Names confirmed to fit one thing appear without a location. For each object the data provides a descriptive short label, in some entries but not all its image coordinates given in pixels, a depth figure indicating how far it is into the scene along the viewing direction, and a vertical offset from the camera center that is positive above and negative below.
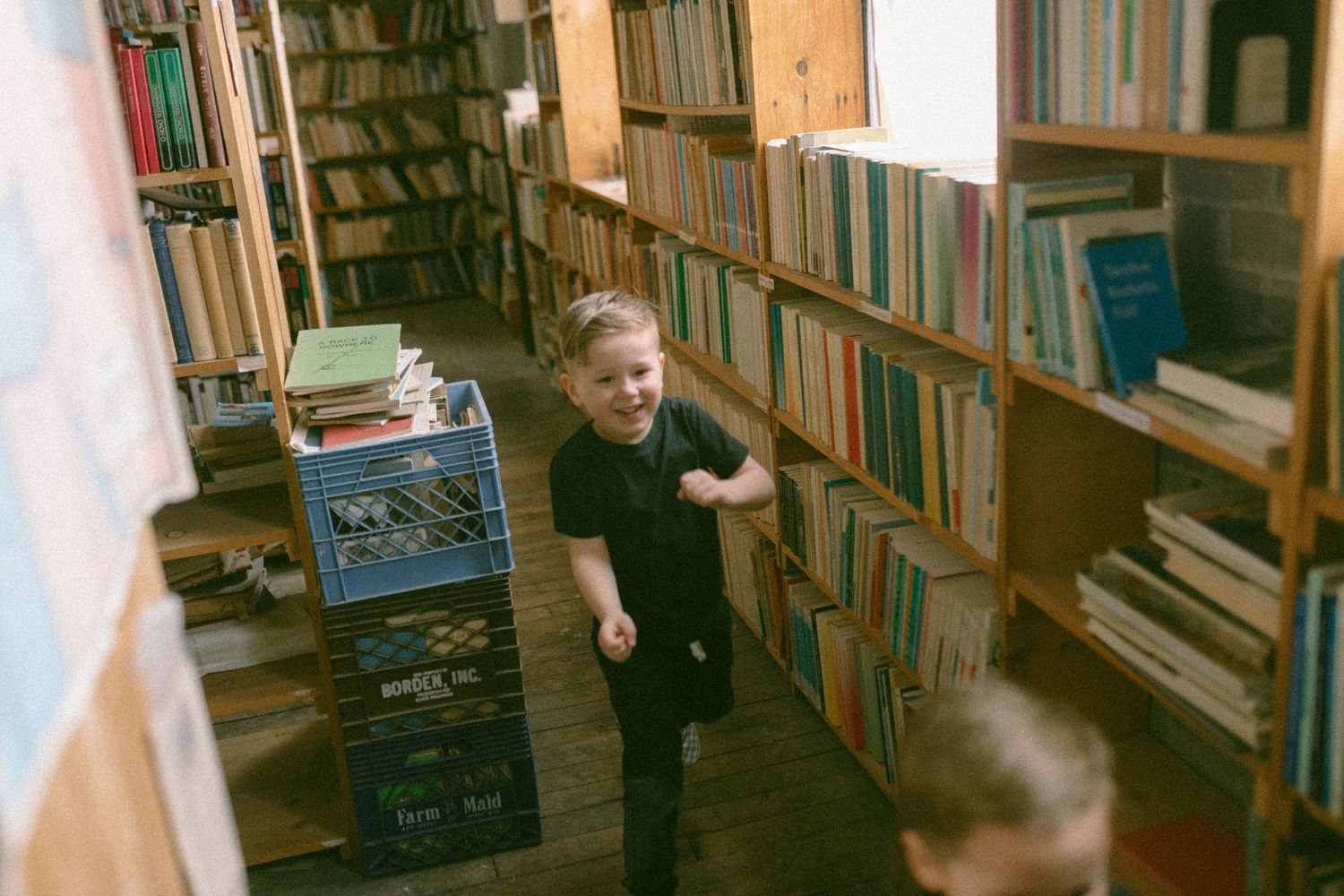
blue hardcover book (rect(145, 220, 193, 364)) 2.20 -0.24
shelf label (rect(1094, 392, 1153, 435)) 1.41 -0.42
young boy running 2.06 -0.76
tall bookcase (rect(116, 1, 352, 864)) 2.20 -0.76
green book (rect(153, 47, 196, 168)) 2.17 +0.09
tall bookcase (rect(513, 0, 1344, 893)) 1.16 -0.54
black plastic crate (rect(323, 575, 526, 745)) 2.31 -1.03
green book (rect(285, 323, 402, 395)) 2.27 -0.43
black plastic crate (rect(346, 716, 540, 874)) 2.38 -1.35
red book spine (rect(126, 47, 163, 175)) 2.16 +0.07
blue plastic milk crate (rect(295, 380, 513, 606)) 2.16 -0.70
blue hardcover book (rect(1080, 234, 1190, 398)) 1.50 -0.30
